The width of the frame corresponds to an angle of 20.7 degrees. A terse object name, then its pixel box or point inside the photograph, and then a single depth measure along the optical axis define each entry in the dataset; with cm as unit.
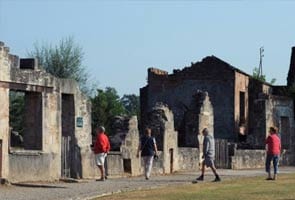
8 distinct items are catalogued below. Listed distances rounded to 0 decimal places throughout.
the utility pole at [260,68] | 7325
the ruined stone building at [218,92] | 5556
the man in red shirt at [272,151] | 2994
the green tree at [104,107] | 6471
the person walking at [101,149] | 2742
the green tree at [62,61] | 6550
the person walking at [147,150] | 2866
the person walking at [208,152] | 2867
